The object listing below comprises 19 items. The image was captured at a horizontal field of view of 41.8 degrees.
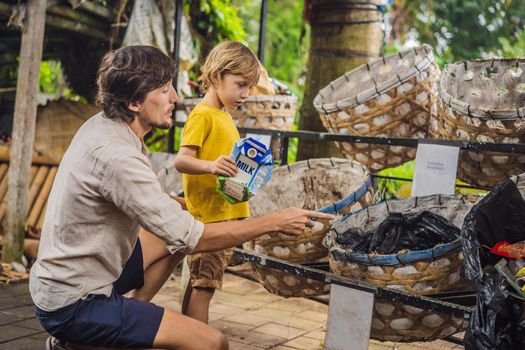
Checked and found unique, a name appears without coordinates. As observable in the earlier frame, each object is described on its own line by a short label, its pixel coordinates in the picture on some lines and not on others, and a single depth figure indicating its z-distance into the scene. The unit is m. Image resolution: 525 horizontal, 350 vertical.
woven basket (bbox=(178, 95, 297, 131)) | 4.92
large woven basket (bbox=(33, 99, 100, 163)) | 6.49
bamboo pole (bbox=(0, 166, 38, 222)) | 5.82
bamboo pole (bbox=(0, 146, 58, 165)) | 6.28
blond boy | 3.21
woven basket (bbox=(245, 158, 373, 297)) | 3.34
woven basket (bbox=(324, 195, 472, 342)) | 2.68
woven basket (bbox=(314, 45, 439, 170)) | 3.85
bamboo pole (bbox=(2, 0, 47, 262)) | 5.11
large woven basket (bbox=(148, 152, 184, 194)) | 5.52
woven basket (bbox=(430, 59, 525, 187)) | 3.24
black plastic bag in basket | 2.92
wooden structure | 5.14
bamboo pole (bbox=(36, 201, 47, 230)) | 5.89
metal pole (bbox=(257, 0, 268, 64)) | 5.84
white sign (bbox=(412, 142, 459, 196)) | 3.35
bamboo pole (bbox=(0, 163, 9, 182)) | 6.10
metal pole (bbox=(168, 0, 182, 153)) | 5.68
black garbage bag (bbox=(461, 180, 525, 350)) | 2.17
